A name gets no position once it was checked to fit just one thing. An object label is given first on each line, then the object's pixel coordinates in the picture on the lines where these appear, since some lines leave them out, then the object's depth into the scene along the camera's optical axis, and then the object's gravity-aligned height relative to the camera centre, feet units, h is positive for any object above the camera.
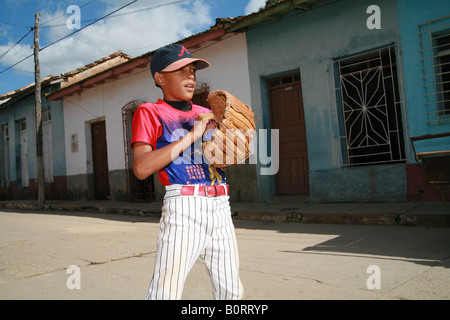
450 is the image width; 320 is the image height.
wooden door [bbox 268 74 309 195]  29.07 +3.21
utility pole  44.69 +7.68
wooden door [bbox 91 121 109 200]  46.93 +3.55
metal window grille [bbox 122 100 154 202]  40.43 +0.90
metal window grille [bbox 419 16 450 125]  22.26 +5.48
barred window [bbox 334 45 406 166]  24.71 +3.96
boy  5.49 -0.09
